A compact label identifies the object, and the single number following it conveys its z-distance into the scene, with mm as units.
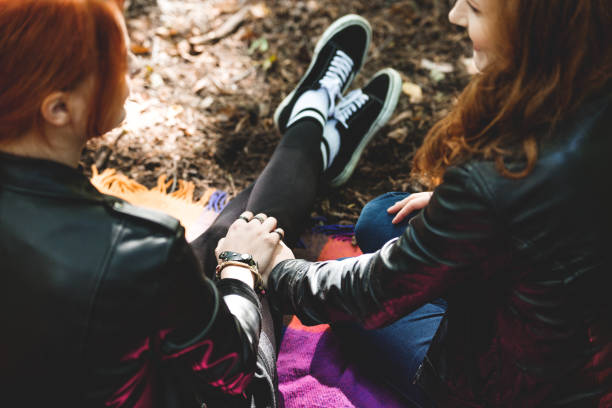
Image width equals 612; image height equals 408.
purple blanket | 1671
